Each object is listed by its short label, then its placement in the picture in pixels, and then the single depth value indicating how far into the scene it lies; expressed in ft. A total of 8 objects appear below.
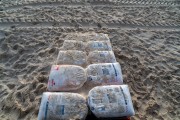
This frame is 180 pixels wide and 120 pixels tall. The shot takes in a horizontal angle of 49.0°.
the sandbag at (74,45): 8.50
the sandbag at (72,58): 7.50
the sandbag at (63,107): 5.55
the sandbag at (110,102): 5.66
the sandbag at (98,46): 8.56
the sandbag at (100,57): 7.72
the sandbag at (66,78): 6.48
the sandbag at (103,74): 6.70
